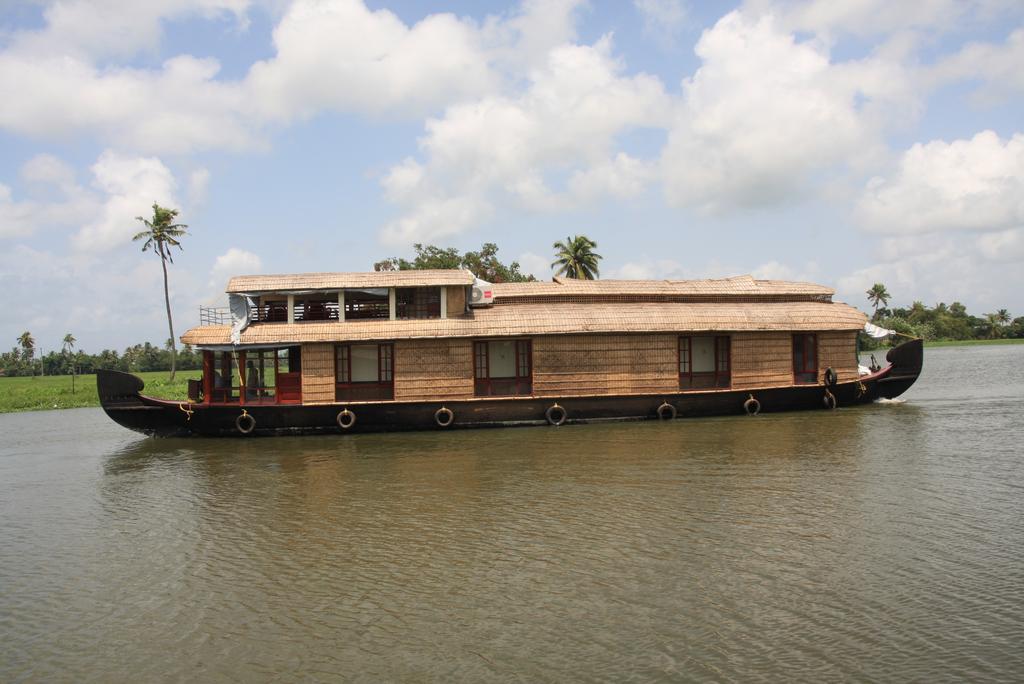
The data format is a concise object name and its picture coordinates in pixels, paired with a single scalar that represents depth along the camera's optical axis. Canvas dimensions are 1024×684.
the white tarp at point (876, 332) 18.44
